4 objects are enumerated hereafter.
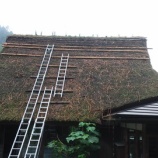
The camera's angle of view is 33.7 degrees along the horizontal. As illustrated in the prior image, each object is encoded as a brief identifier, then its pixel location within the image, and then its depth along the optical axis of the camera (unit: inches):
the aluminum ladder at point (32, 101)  305.9
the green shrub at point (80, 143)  290.1
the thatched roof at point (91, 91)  238.2
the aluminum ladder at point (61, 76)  350.5
